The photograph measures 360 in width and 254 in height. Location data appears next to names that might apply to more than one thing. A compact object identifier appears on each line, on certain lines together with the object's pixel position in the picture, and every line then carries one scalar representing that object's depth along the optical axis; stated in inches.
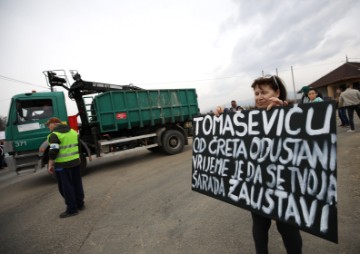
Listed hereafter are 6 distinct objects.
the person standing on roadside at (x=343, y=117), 356.5
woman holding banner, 68.8
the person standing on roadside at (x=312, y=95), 200.2
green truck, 245.3
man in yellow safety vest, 151.2
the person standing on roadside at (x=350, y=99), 292.5
